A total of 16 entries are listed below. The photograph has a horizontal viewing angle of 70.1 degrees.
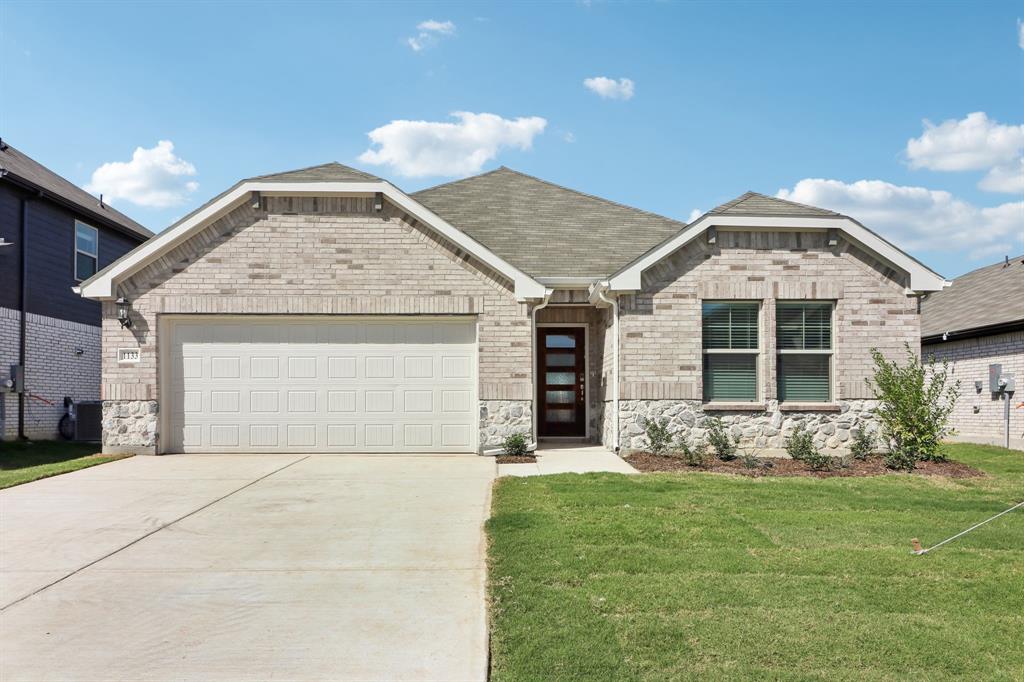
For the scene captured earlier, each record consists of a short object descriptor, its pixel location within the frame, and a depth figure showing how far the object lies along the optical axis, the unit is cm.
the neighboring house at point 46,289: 1534
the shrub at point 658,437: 1262
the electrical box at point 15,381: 1496
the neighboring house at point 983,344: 1670
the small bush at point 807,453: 1142
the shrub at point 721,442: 1205
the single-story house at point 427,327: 1288
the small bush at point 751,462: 1134
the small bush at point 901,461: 1157
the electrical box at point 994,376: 1653
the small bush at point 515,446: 1277
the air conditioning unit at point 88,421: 1711
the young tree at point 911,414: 1191
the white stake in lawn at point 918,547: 619
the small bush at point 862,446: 1232
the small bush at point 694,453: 1163
